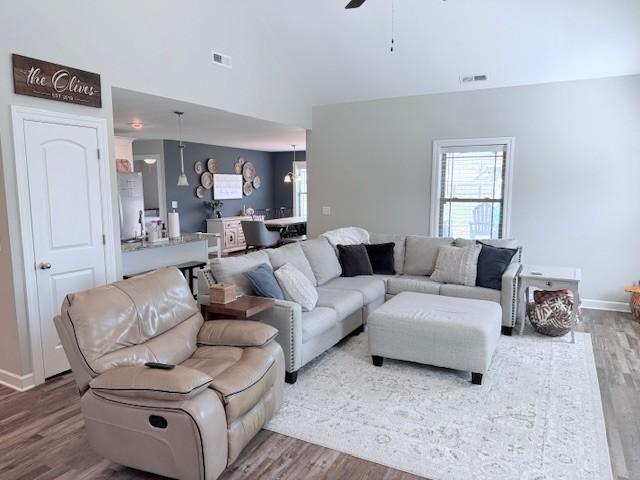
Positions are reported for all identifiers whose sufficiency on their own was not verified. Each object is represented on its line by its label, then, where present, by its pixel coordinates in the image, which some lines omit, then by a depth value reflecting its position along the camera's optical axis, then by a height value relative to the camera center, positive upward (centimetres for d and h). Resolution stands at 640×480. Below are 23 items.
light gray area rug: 240 -143
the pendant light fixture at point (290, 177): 1110 +40
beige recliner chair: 206 -96
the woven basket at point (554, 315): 426 -117
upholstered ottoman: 332 -108
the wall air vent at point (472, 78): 547 +142
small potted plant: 1030 -33
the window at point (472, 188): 571 +7
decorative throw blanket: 523 -52
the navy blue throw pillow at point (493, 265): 453 -74
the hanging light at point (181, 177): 668 +29
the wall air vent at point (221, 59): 477 +145
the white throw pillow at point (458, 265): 466 -77
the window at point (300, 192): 1188 +3
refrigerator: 653 -16
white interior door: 329 -18
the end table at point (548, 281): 419 -84
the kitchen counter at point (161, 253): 457 -68
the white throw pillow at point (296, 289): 367 -79
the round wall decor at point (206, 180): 1007 +29
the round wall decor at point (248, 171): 1130 +55
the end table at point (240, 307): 299 -78
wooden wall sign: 311 +82
